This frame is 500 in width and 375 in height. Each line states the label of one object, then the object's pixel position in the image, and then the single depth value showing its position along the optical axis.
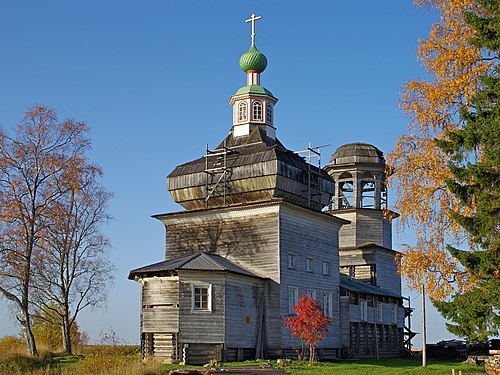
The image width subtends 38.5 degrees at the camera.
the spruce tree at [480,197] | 18.86
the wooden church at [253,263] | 31.27
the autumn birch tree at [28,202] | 33.12
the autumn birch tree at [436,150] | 21.34
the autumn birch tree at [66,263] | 38.00
